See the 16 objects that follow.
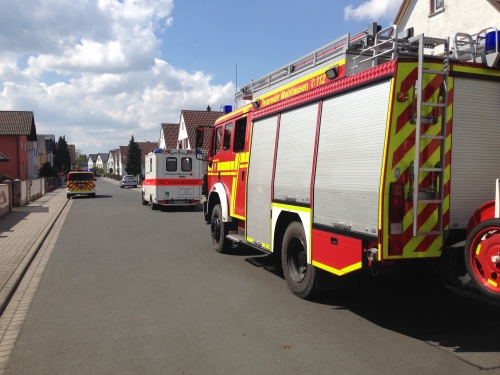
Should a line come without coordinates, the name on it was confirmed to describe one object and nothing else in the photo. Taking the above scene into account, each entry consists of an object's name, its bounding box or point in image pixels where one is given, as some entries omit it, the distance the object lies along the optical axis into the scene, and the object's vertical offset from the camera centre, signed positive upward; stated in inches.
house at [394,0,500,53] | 685.9 +232.6
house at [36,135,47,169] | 3118.4 +90.0
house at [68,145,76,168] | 6161.4 +170.0
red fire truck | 176.2 +2.5
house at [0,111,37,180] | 1791.3 +91.0
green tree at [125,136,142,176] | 3228.3 +39.9
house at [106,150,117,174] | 5450.8 +29.1
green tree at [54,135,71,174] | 3774.6 +68.2
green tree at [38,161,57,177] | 2169.0 -30.6
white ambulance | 824.3 -23.6
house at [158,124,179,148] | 2343.8 +143.8
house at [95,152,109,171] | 6692.9 +44.4
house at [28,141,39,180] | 2117.4 +16.2
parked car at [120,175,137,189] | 2101.4 -74.4
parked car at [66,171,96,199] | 1286.9 -51.3
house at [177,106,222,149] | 1907.0 +178.5
